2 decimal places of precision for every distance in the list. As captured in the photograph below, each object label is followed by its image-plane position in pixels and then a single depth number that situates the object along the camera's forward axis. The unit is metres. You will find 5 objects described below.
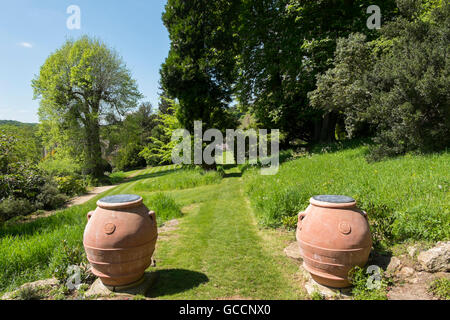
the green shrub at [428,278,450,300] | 2.78
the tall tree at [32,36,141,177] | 18.86
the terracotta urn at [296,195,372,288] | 3.01
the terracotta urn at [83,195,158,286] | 3.14
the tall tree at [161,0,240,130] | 13.63
